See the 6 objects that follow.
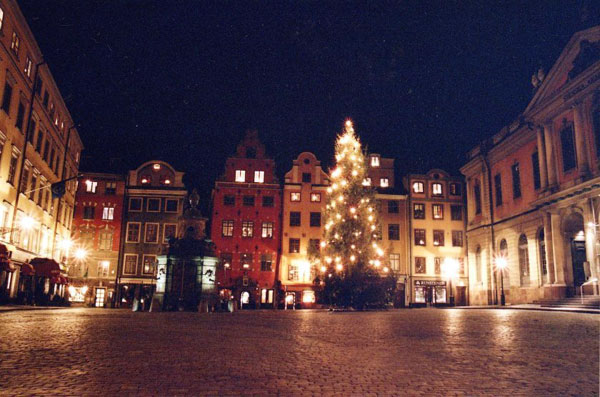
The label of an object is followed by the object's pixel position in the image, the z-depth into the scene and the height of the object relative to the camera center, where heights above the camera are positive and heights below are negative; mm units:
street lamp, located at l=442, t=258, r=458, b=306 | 58000 +3304
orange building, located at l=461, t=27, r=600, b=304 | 32844 +8530
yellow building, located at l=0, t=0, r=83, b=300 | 31344 +10084
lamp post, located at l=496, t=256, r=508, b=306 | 44862 +2794
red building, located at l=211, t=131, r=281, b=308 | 55812 +7946
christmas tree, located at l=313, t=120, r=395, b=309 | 33906 +3833
